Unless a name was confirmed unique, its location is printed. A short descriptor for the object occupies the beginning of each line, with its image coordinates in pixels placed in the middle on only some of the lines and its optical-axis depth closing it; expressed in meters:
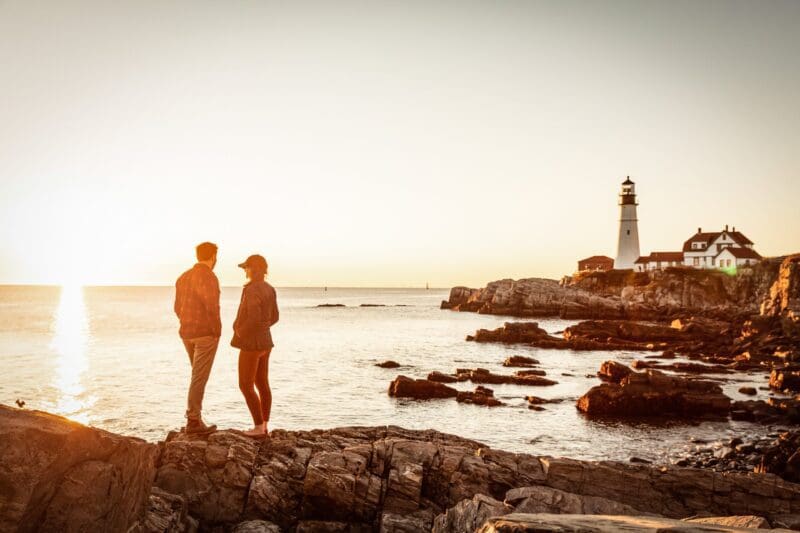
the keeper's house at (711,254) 112.25
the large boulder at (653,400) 24.50
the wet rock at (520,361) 40.00
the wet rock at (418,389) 27.42
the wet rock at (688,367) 36.81
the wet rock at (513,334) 58.09
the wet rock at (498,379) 32.38
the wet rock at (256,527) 7.57
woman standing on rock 9.52
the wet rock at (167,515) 6.47
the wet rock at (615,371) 31.70
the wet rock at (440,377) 32.25
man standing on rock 9.23
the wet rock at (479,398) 26.01
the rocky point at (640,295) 89.69
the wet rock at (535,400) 26.65
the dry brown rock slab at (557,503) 7.69
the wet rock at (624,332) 57.31
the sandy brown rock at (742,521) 5.81
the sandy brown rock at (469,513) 6.54
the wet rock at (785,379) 29.52
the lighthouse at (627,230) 117.00
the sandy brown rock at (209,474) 8.02
